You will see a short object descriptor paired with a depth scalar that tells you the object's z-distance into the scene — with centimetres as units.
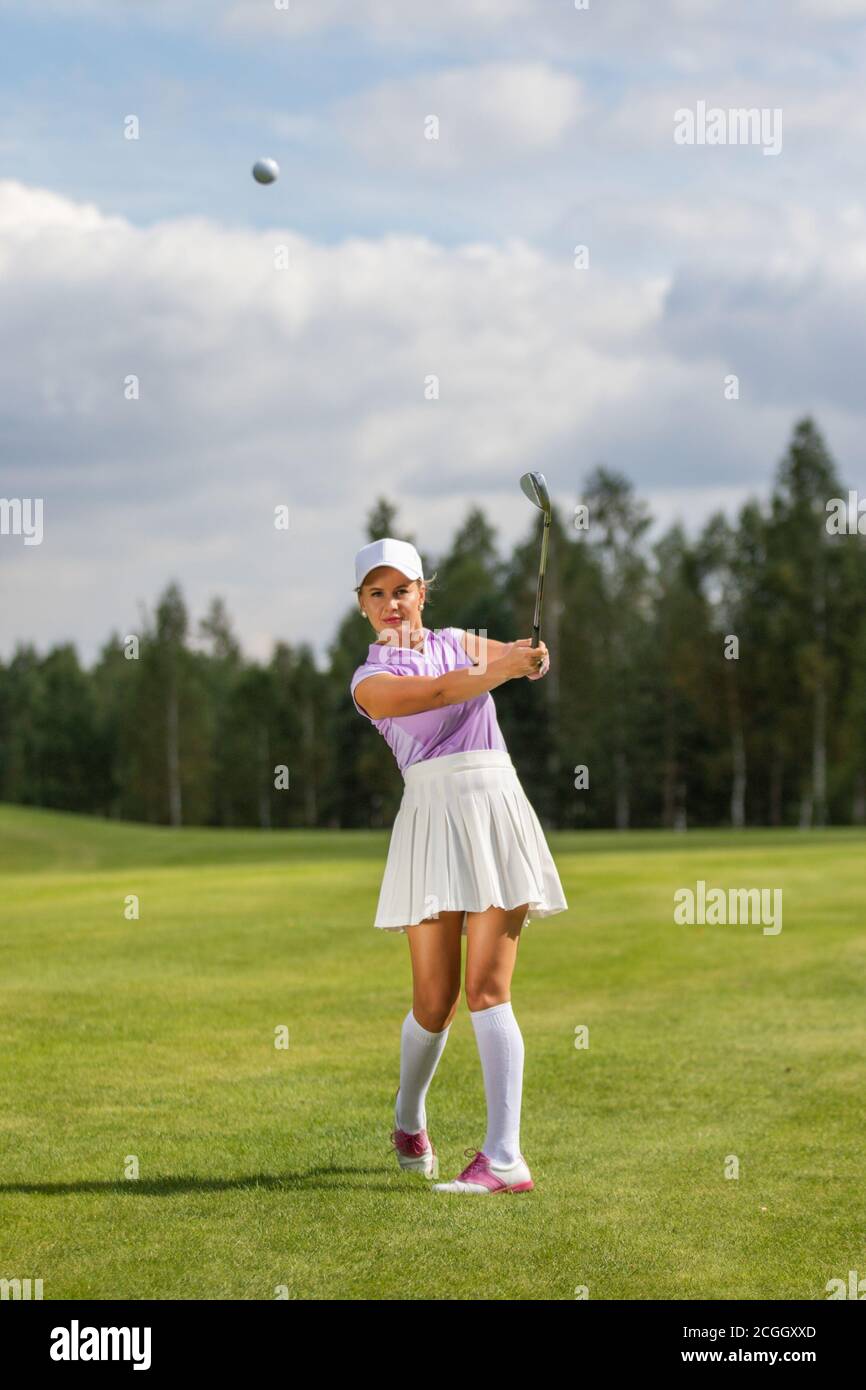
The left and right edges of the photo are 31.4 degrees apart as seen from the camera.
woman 633
